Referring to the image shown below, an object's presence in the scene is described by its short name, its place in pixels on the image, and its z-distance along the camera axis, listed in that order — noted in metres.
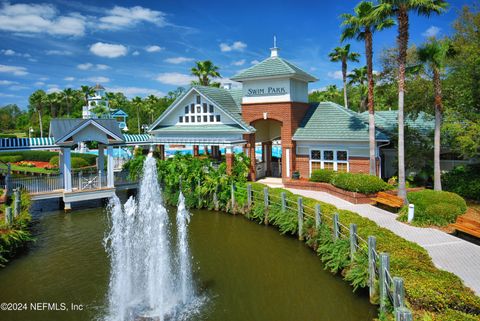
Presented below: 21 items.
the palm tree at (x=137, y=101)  68.19
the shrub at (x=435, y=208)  16.67
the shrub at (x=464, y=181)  21.12
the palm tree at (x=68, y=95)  74.25
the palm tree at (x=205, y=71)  43.25
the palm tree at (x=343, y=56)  39.33
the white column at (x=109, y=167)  24.94
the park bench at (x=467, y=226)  14.27
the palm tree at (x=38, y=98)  73.06
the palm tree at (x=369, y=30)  20.73
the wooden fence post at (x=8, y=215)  16.66
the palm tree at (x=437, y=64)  19.12
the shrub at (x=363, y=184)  21.11
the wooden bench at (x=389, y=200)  19.02
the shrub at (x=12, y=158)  45.62
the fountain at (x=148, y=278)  11.34
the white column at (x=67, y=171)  23.50
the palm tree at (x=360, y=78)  42.85
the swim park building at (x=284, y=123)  25.59
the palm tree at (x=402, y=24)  18.22
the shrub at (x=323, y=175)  24.34
